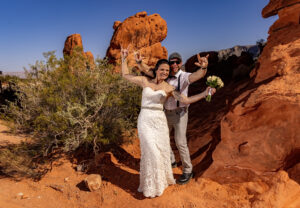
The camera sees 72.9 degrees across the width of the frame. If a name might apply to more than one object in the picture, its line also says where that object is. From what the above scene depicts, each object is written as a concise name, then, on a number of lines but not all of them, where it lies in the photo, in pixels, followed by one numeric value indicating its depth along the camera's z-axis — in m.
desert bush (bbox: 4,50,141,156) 4.08
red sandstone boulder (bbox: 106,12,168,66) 17.91
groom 3.20
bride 2.92
